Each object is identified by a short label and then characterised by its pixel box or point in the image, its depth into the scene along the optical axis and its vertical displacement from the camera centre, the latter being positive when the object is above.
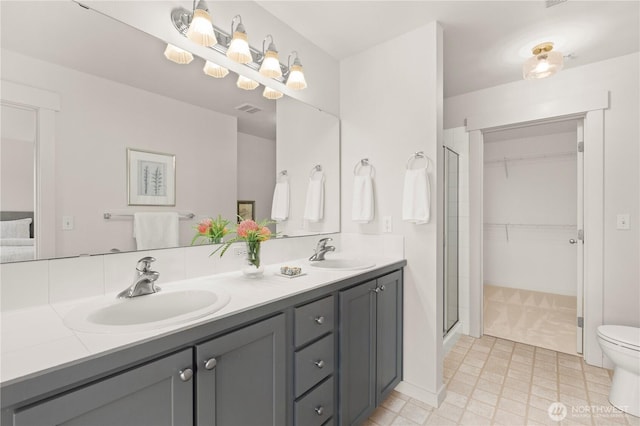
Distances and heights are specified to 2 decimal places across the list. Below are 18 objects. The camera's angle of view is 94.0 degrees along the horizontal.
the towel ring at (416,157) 1.97 +0.37
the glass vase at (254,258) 1.50 -0.23
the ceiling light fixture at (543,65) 1.99 +1.00
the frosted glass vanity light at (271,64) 1.73 +0.87
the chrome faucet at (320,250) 2.01 -0.26
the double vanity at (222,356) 0.70 -0.44
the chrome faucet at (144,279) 1.15 -0.26
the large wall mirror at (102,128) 1.06 +0.38
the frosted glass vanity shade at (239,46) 1.54 +0.87
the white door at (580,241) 2.53 -0.25
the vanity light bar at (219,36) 1.40 +0.91
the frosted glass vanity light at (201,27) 1.37 +0.87
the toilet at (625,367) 1.80 -0.96
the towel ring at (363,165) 2.25 +0.36
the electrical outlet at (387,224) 2.15 -0.09
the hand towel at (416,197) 1.92 +0.10
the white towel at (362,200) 2.18 +0.09
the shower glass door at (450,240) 2.73 -0.27
